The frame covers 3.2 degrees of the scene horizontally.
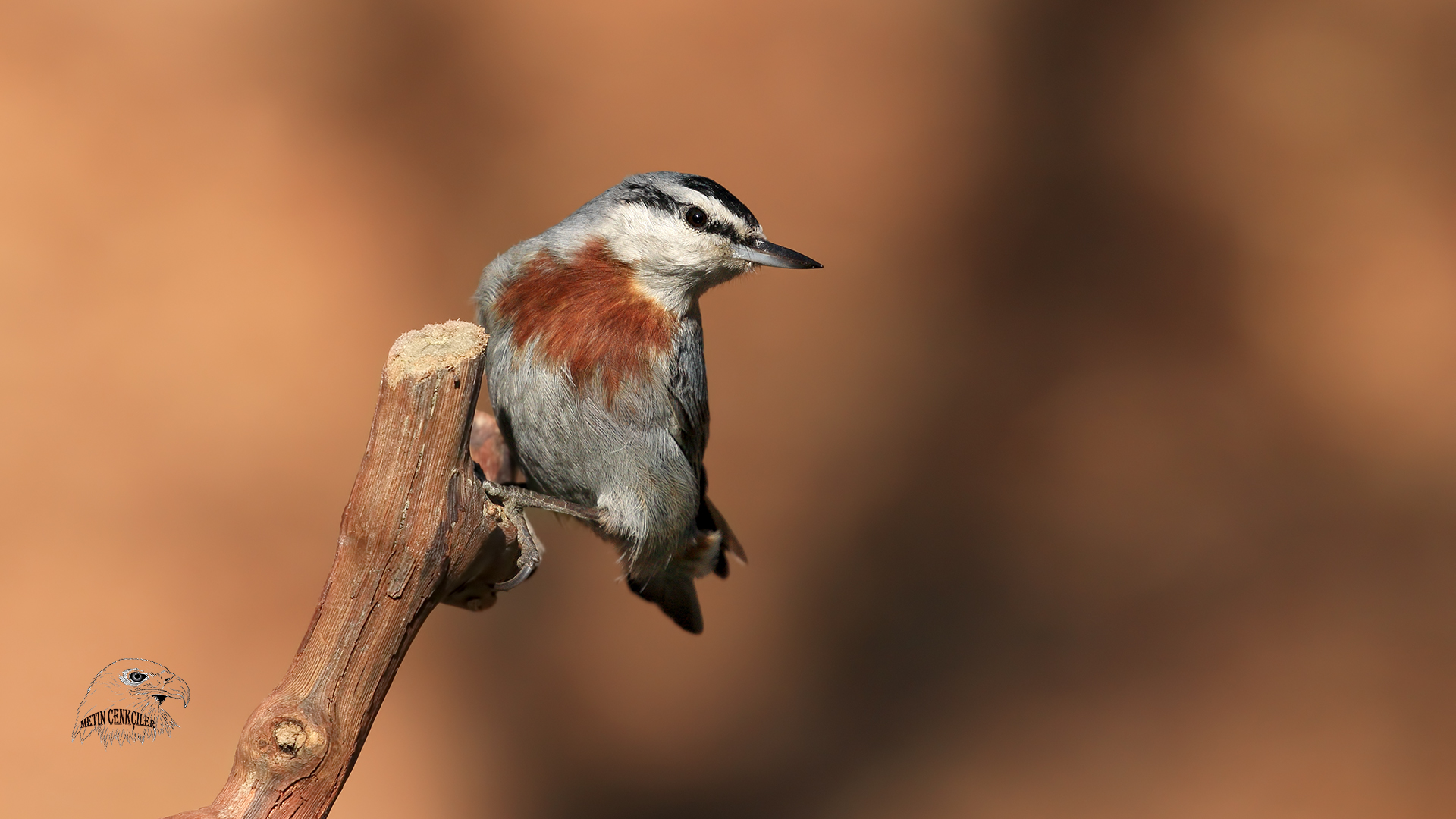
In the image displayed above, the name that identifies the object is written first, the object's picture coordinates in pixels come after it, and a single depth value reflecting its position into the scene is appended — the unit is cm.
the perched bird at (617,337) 433
